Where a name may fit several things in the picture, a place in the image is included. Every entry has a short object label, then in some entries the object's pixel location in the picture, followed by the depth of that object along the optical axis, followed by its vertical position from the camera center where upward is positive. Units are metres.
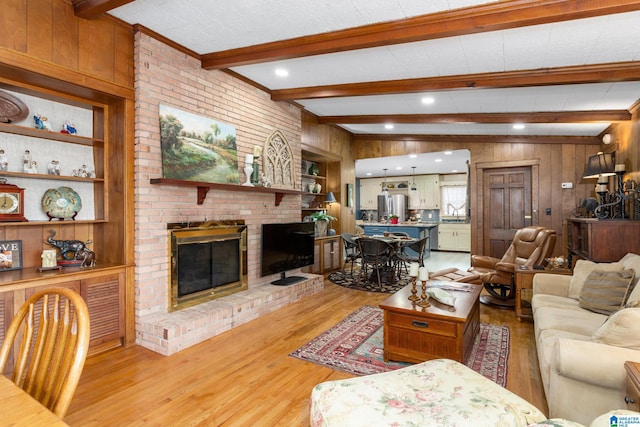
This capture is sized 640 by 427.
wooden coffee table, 2.55 -0.92
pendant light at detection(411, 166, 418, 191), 10.94 +0.84
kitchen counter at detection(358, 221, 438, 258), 9.08 -0.47
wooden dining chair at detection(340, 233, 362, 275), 6.15 -0.56
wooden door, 6.25 +0.10
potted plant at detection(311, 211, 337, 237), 6.35 -0.16
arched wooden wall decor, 4.64 +0.71
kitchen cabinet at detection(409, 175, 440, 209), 10.72 +0.56
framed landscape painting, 3.34 +0.68
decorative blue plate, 2.92 +0.08
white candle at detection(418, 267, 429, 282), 2.79 -0.52
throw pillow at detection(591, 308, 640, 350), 1.71 -0.61
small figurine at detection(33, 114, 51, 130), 2.83 +0.75
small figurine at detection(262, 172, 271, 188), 4.48 +0.40
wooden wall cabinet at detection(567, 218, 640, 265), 3.44 -0.29
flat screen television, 4.45 -0.51
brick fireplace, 3.11 +0.07
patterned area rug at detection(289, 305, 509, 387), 2.68 -1.21
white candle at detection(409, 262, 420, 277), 2.79 -0.48
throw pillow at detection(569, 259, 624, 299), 3.02 -0.56
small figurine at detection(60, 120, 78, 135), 2.98 +0.74
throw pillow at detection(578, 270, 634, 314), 2.61 -0.63
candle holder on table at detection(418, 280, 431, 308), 2.78 -0.73
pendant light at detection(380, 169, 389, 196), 11.40 +0.76
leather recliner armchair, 4.28 -0.69
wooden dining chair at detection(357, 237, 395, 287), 5.43 -0.65
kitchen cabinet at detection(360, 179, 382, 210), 11.73 +0.66
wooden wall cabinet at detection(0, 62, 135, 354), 2.70 +0.10
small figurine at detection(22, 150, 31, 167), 2.78 +0.46
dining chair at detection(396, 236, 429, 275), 6.04 -0.67
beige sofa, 1.70 -0.81
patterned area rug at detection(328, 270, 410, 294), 5.30 -1.18
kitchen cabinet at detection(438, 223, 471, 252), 9.96 -0.77
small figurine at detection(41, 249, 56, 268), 2.77 -0.37
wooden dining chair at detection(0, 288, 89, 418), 1.03 -0.47
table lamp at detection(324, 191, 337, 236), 6.58 +0.22
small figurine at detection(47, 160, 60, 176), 2.93 +0.38
